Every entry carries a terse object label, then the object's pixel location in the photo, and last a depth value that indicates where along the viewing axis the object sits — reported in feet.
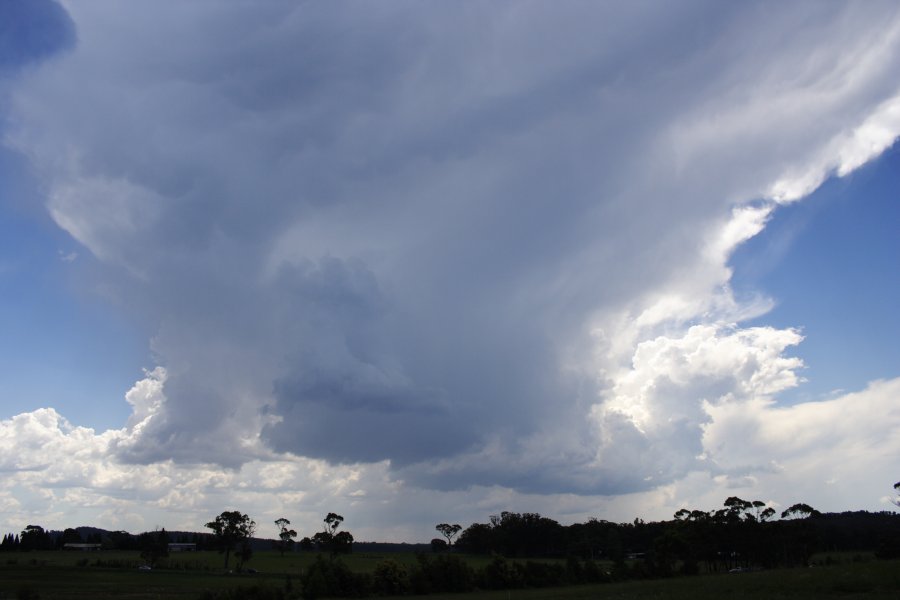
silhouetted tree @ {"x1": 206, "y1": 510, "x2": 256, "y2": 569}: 545.03
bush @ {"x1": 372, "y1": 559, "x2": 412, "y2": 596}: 265.54
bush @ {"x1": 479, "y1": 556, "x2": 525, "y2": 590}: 297.94
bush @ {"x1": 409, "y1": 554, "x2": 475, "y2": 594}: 277.85
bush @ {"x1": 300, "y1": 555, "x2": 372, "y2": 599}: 250.78
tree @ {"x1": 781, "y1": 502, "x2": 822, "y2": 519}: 398.83
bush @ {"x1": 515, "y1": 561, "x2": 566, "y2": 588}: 304.30
